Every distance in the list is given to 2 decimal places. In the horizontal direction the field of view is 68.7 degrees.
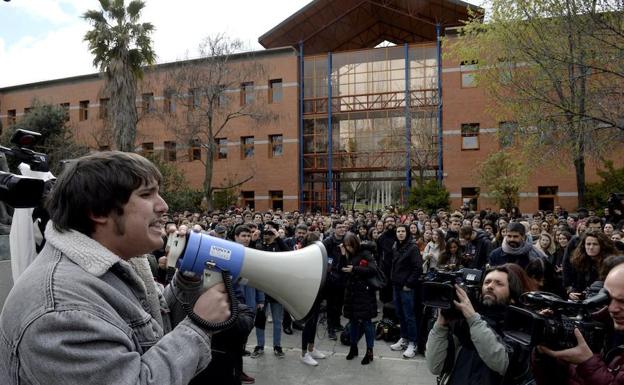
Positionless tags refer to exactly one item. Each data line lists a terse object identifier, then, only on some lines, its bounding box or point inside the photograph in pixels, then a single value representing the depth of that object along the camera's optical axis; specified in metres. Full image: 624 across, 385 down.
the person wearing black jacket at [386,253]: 8.68
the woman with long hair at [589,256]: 5.59
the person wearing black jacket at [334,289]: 7.52
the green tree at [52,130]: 23.47
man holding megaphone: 1.25
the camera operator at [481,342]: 2.72
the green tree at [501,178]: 19.68
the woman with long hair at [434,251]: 8.01
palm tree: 19.11
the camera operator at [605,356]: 1.99
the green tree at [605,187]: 19.33
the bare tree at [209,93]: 22.80
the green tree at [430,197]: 20.81
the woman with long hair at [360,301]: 6.54
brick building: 24.00
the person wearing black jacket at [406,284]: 7.04
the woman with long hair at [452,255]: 7.50
